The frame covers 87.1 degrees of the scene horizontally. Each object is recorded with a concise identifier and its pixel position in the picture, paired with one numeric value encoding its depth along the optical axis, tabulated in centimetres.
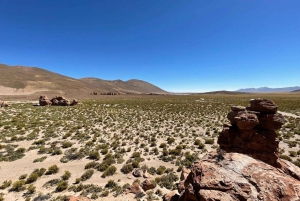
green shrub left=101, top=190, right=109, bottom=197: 859
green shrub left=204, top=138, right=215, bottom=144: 1715
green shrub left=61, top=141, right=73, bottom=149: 1562
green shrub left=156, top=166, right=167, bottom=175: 1106
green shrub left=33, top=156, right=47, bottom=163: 1246
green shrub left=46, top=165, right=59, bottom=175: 1080
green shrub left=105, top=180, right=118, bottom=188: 948
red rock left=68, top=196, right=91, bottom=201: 610
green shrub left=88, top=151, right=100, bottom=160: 1331
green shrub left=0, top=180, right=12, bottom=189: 911
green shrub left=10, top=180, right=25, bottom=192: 893
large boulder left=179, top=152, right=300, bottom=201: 381
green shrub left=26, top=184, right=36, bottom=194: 874
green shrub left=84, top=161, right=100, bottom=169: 1171
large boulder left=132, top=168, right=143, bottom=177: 1070
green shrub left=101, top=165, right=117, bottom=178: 1062
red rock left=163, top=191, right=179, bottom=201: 599
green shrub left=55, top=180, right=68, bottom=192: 899
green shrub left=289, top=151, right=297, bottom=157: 1391
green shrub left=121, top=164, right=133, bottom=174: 1118
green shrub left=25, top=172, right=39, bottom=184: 969
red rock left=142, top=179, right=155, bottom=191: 906
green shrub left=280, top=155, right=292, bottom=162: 1292
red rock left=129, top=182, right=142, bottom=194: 877
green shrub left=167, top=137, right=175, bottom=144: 1748
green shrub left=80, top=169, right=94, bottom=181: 1020
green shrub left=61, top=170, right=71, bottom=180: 1019
